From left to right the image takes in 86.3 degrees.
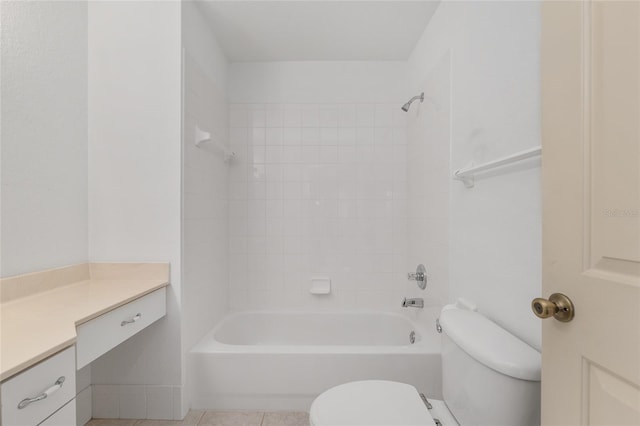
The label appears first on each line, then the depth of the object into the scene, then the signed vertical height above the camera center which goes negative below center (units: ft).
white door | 1.81 +0.02
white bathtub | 5.92 -2.78
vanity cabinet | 2.60 -1.49
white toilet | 2.85 -1.71
